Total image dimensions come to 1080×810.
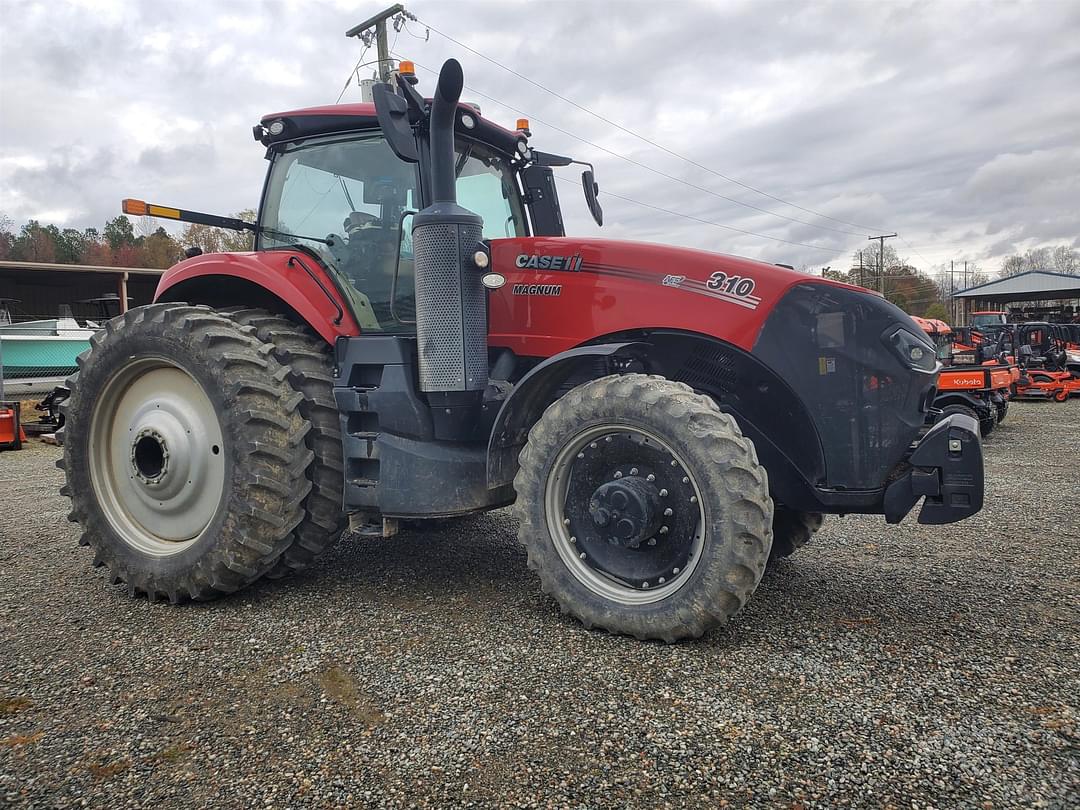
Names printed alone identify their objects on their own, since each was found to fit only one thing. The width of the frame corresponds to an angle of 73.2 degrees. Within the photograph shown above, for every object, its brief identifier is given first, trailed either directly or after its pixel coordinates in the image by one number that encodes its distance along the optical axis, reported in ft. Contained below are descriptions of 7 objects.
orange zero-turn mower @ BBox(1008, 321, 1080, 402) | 52.90
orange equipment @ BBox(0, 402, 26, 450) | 32.63
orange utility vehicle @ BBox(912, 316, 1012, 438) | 34.58
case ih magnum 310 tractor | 10.07
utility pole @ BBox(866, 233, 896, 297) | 171.42
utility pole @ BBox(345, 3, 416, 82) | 61.77
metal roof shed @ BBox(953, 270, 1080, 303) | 142.82
